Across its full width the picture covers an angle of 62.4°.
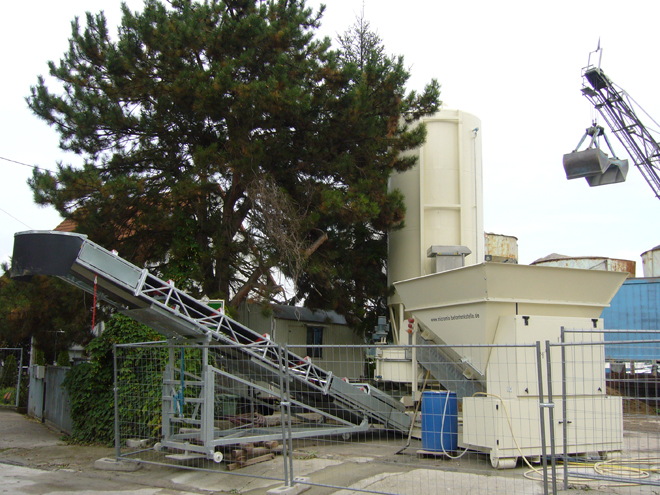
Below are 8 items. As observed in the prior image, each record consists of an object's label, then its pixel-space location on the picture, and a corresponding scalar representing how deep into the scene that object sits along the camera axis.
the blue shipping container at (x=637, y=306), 18.38
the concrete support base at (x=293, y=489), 6.30
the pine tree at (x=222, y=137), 12.36
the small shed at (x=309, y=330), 16.33
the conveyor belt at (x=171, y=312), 7.12
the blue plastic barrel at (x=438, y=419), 7.95
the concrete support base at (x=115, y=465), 8.06
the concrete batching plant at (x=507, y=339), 7.36
